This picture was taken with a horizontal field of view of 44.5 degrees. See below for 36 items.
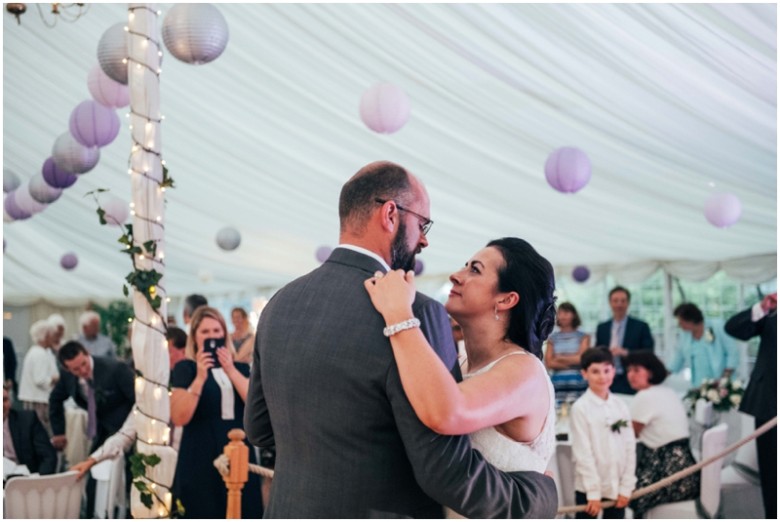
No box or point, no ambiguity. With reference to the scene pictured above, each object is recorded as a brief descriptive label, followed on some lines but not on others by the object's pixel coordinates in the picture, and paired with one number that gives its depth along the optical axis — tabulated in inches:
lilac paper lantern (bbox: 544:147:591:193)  237.6
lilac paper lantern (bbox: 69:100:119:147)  226.5
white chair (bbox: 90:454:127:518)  214.5
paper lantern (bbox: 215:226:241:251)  396.8
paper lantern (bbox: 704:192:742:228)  270.7
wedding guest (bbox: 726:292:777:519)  203.6
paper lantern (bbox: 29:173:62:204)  279.3
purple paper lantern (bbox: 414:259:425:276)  434.5
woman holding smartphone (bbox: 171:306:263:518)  167.8
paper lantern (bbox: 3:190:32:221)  307.1
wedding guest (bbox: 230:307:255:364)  308.2
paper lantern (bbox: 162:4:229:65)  171.2
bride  62.0
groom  63.8
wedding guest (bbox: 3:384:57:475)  204.4
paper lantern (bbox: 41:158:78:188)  261.3
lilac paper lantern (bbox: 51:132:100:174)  236.8
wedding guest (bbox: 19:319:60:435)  343.3
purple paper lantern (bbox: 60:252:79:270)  503.2
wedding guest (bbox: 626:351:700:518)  198.7
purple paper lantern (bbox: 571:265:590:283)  458.9
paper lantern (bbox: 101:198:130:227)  337.4
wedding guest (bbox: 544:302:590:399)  267.7
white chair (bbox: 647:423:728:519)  198.8
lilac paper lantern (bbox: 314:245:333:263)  433.7
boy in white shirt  181.6
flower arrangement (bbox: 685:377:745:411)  247.3
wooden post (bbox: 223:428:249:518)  144.6
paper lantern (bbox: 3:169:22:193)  308.2
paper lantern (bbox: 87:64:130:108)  212.8
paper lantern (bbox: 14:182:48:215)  302.0
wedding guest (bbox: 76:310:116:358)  354.3
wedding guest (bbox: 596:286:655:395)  271.6
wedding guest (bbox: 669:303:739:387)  335.0
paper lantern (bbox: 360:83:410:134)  225.9
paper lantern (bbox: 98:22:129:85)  171.2
